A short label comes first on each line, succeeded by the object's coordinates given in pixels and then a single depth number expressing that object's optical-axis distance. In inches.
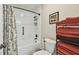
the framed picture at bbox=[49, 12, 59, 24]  51.5
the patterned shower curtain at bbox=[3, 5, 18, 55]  51.6
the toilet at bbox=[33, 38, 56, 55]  52.1
